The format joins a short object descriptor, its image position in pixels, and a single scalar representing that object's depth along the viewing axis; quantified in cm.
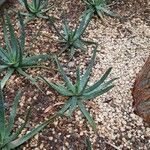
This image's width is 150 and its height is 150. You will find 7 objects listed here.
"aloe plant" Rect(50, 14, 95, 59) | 151
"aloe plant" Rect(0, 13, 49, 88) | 137
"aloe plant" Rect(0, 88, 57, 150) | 115
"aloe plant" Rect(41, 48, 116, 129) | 129
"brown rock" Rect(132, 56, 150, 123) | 129
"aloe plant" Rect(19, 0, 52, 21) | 163
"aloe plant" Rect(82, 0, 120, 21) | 172
